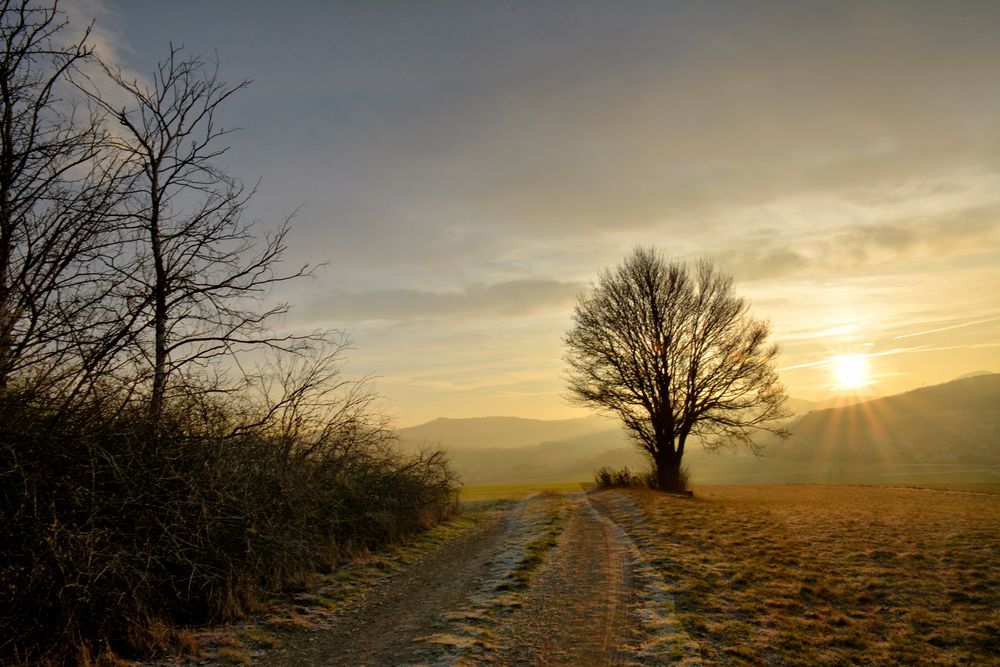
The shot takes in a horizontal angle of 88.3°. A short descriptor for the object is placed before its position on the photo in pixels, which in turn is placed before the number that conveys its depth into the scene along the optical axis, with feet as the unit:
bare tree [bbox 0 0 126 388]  20.40
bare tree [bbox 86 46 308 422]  30.25
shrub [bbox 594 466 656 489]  89.09
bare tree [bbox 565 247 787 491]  79.66
